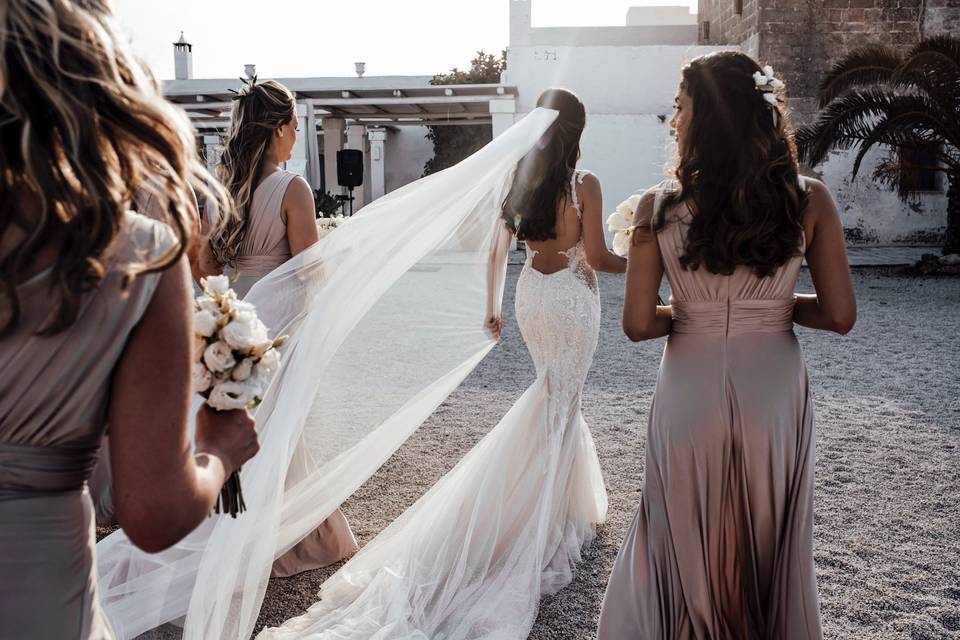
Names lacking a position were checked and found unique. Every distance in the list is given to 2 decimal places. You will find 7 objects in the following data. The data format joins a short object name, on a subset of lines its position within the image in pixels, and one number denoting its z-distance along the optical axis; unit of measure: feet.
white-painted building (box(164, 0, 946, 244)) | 68.13
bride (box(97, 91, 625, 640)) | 10.43
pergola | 67.97
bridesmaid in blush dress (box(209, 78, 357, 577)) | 12.59
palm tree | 46.70
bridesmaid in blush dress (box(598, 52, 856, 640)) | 8.27
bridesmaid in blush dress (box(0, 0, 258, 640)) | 3.48
